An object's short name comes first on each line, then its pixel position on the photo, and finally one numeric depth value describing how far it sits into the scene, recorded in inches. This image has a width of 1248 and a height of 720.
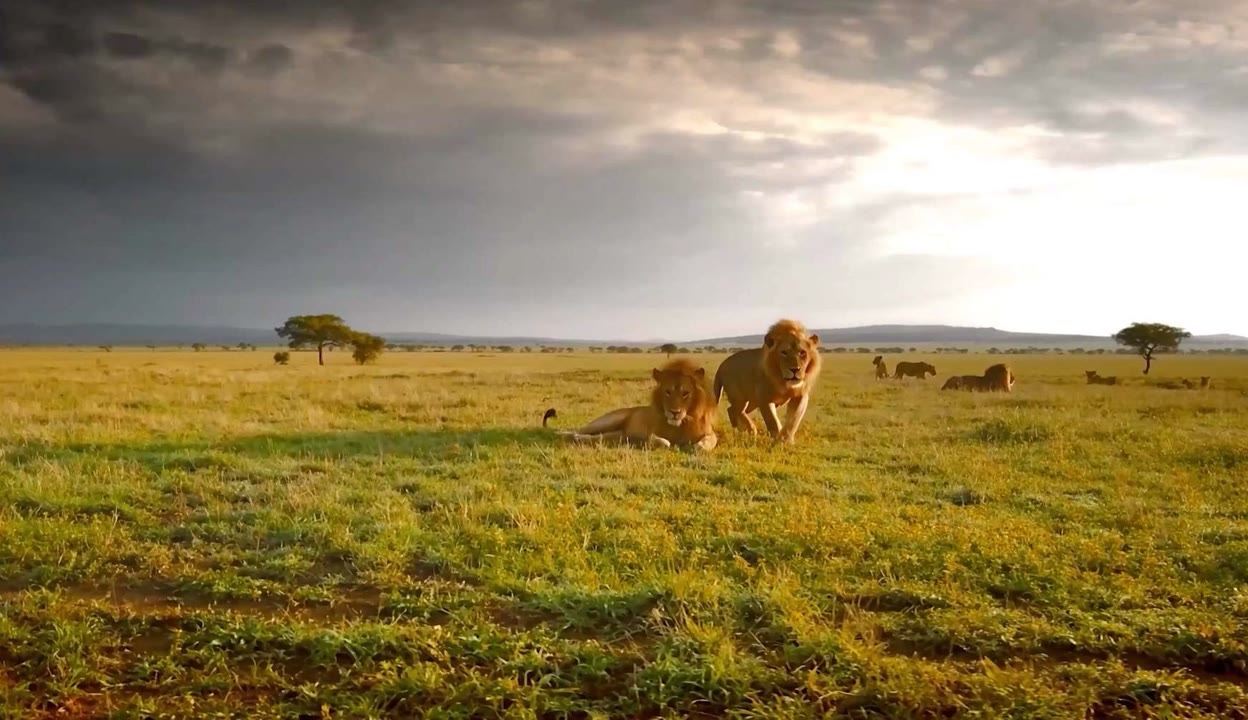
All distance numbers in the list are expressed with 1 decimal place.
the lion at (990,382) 997.8
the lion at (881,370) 1417.3
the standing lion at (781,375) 450.0
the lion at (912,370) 1384.0
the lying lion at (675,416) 430.6
